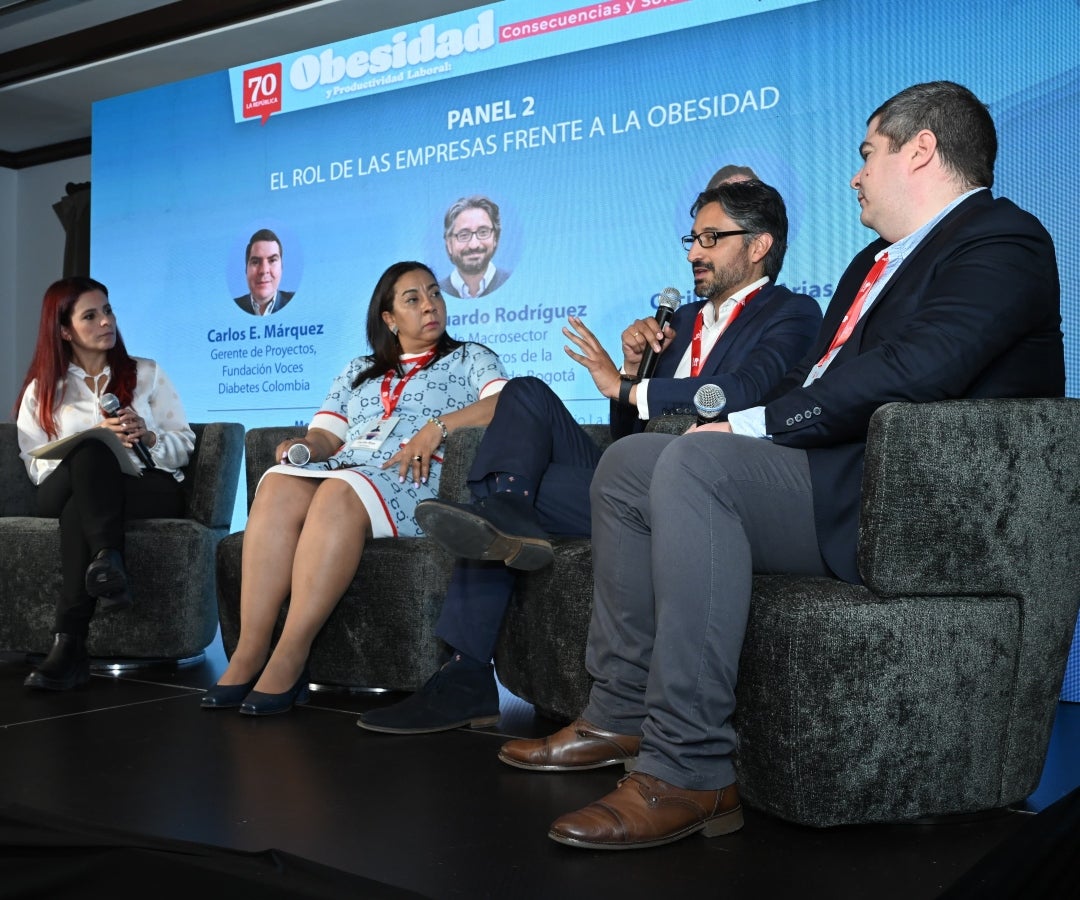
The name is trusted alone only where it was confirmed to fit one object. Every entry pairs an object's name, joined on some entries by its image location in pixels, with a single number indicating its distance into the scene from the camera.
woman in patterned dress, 2.51
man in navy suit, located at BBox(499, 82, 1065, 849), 1.56
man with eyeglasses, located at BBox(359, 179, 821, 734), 2.09
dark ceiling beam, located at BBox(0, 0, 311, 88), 5.43
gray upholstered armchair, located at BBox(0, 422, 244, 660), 3.15
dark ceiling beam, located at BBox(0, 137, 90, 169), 7.45
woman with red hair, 2.86
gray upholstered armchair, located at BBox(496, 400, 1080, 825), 1.58
